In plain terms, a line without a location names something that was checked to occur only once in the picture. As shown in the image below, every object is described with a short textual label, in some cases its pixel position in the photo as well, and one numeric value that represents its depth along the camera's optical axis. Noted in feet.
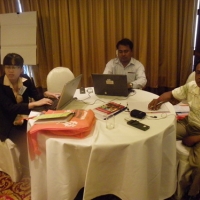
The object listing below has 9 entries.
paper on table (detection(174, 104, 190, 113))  6.84
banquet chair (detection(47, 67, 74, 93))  8.17
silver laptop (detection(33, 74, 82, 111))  5.34
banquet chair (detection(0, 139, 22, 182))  5.88
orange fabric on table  4.12
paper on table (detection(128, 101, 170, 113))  5.33
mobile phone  4.38
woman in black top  5.78
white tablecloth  4.02
